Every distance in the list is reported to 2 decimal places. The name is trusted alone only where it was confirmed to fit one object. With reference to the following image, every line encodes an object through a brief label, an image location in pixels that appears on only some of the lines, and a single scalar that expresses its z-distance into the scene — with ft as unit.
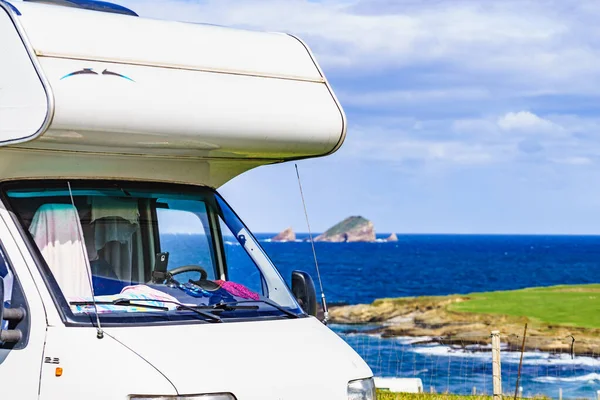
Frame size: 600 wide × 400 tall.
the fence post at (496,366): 35.53
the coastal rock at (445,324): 128.77
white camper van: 17.89
